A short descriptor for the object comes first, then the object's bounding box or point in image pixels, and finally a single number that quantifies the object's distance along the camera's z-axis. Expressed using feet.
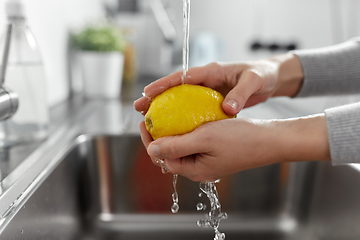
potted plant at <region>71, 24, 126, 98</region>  4.37
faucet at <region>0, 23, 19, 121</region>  1.75
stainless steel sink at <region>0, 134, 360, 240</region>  2.48
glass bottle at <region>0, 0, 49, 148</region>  2.46
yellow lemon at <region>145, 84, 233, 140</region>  1.68
